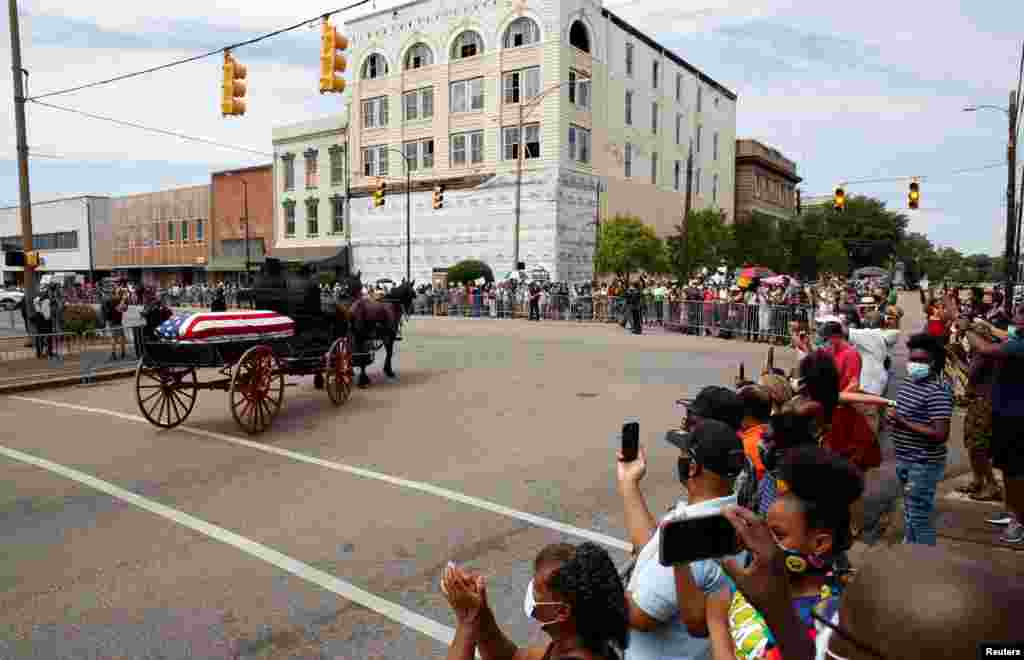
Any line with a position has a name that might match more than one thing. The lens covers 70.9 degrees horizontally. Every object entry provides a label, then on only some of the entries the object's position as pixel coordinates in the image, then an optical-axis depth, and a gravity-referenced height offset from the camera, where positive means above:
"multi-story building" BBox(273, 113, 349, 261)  49.41 +6.19
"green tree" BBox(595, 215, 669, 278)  37.62 +1.66
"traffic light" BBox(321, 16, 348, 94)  13.93 +4.25
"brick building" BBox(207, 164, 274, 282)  54.78 +4.49
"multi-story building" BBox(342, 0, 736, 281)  39.91 +9.13
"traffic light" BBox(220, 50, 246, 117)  14.70 +3.86
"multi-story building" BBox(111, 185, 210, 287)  59.12 +3.45
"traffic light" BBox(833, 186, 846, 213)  27.81 +3.21
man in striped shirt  4.89 -1.10
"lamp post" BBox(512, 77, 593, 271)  38.88 +5.98
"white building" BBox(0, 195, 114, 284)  68.44 +3.87
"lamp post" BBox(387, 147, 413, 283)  39.03 +2.95
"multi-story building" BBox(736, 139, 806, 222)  65.00 +9.73
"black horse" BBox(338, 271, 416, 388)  13.11 -0.86
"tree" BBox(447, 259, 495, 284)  39.84 +0.37
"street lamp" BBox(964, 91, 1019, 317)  24.91 +3.53
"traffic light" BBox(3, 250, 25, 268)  16.61 +0.36
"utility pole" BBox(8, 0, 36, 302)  16.61 +3.22
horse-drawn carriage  9.38 -1.01
